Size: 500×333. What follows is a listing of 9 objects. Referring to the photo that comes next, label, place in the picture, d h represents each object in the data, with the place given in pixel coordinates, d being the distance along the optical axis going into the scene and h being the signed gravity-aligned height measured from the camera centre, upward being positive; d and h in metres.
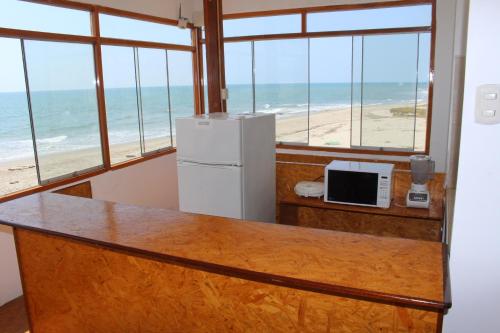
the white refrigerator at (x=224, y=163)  3.09 -0.53
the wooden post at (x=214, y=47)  3.50 +0.44
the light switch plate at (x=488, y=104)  1.24 -0.04
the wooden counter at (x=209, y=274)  1.16 -0.58
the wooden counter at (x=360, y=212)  3.21 -0.98
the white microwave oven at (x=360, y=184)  3.26 -0.75
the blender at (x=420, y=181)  3.22 -0.73
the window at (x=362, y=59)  5.01 +0.52
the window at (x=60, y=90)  3.63 +0.10
